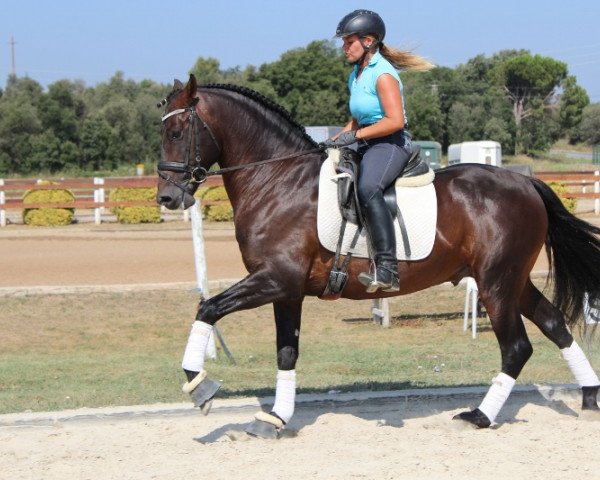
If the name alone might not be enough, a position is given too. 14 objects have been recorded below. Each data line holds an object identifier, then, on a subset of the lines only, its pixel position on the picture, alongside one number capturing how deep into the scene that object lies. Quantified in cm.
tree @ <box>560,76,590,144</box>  8612
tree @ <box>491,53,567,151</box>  8712
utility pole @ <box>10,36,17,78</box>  10962
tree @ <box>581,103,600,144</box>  8706
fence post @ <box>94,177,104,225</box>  2842
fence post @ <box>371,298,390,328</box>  1234
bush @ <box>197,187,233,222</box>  2872
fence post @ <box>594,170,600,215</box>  2985
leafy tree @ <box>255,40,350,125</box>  6644
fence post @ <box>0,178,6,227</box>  2786
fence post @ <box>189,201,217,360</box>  1004
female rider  626
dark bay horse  620
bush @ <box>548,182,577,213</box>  2930
